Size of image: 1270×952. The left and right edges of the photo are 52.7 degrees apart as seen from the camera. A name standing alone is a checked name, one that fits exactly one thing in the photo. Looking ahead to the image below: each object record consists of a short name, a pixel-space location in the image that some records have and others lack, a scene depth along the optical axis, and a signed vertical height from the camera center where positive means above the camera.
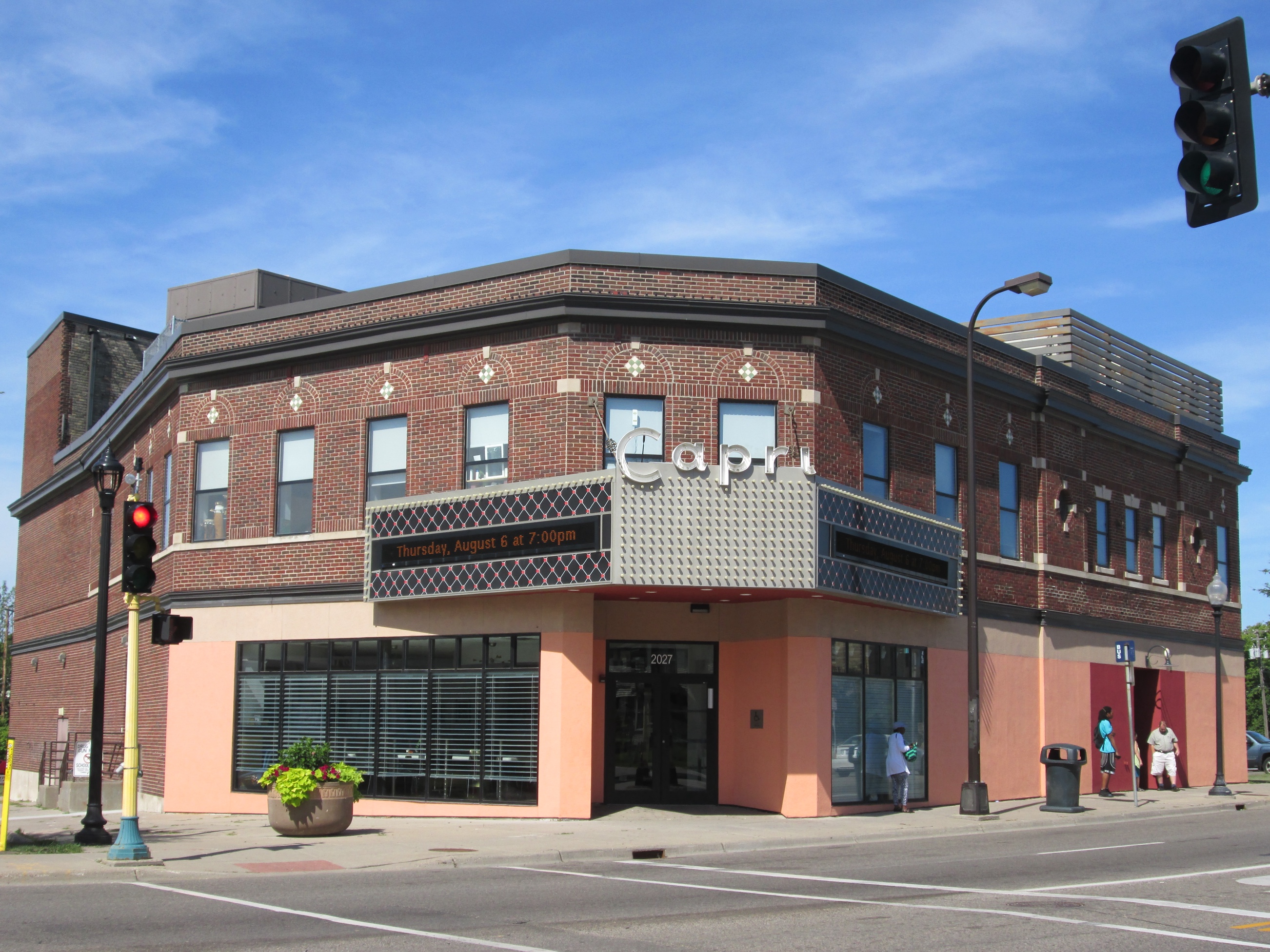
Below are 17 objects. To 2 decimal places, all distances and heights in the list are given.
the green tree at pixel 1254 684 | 76.44 -3.14
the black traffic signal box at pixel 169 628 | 17.52 -0.06
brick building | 21.56 +1.51
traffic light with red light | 16.30 +0.94
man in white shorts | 31.84 -2.94
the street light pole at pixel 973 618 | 23.30 +0.22
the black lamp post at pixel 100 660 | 17.62 -0.52
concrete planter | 18.98 -2.79
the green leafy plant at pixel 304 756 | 19.19 -1.96
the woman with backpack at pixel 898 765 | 23.58 -2.48
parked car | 46.50 -4.41
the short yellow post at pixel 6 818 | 16.39 -2.53
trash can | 25.23 -2.90
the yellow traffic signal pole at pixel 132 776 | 15.78 -1.89
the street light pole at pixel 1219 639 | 30.53 -0.16
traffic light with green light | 8.37 +3.38
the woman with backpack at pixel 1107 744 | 29.53 -2.60
